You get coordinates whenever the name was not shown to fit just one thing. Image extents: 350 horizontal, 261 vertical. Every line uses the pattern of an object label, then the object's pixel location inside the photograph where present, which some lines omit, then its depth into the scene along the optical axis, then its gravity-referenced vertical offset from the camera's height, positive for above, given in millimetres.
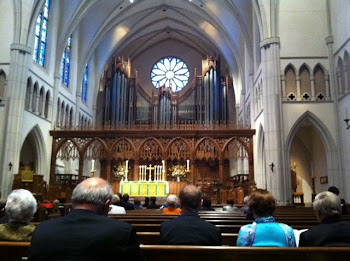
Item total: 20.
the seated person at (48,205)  8758 -561
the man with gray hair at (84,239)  1784 -288
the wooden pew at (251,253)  2033 -401
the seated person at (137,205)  10259 -615
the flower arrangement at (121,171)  17959 +713
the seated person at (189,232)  2842 -391
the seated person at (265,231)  2801 -375
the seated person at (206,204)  8023 -441
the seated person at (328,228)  2765 -344
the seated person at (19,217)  2908 -293
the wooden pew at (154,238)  3439 -529
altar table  16344 -175
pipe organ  27234 +6698
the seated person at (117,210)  6570 -492
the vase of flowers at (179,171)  18219 +749
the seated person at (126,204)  8630 -485
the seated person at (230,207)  8327 -527
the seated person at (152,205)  10789 -639
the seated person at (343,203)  6754 -371
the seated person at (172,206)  6087 -387
